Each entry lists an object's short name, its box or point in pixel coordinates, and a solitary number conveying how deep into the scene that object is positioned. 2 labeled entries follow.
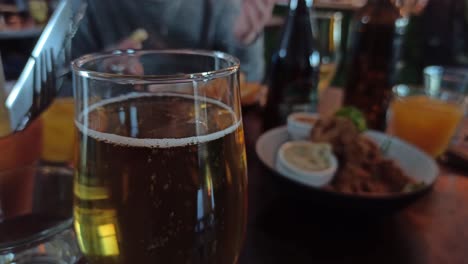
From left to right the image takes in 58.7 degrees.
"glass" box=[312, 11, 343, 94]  1.34
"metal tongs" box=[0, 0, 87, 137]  0.50
